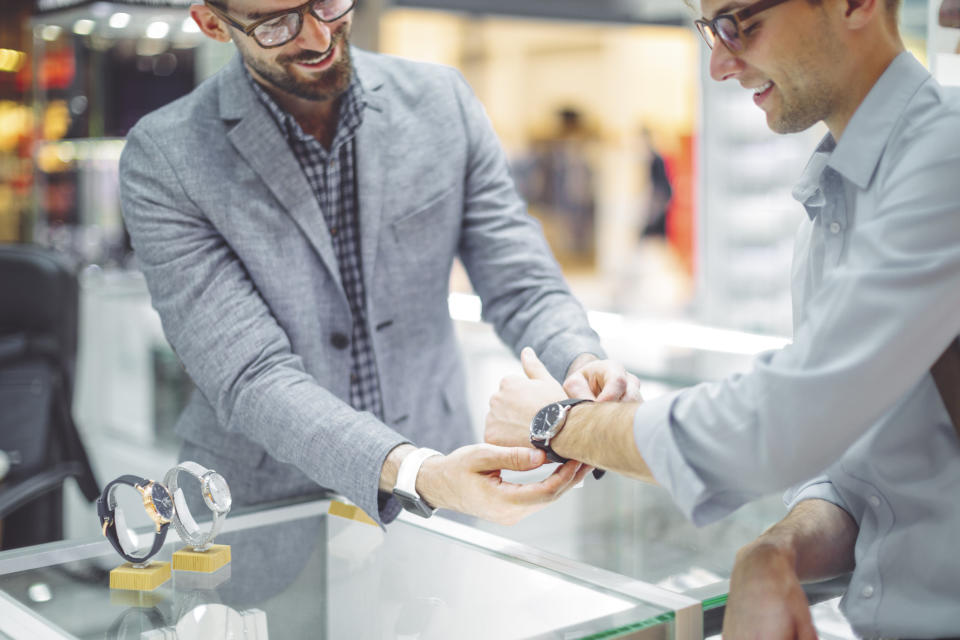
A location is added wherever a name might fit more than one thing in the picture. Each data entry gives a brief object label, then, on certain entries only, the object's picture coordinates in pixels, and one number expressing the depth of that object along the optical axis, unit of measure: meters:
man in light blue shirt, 1.15
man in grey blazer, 1.83
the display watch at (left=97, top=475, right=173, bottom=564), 1.51
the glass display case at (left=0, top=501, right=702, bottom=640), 1.31
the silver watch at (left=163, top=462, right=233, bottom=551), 1.54
